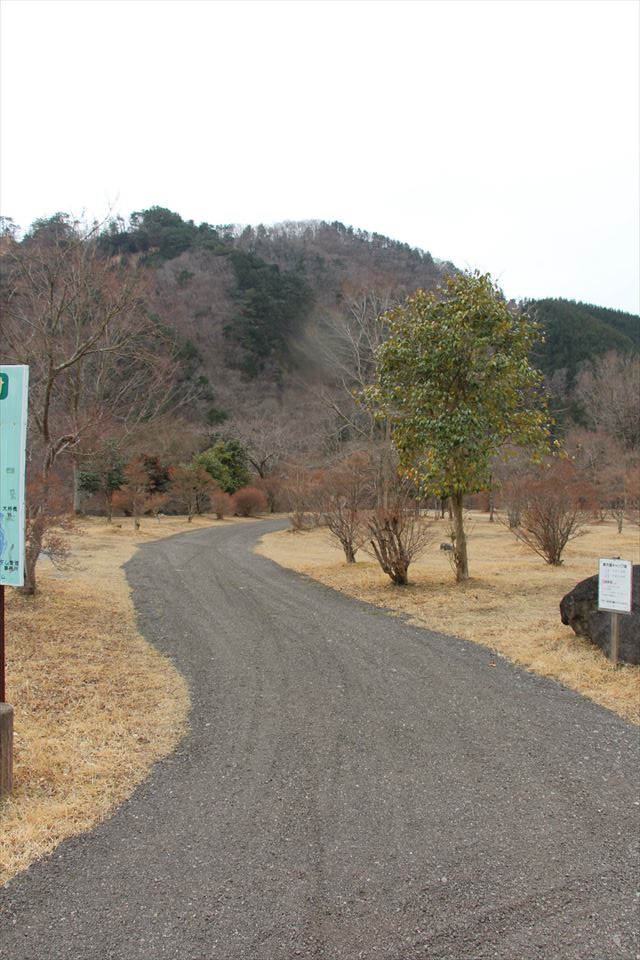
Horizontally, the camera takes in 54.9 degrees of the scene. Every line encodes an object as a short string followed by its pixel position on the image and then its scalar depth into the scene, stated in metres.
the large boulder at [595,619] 5.65
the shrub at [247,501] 35.34
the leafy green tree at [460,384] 9.87
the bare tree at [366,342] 22.17
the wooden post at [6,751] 3.13
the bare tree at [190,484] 31.09
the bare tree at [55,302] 11.52
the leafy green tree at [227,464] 36.06
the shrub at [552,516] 13.84
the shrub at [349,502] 14.10
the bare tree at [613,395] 47.44
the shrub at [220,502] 32.22
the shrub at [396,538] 10.19
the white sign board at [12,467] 3.19
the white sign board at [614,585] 5.44
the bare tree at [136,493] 24.56
